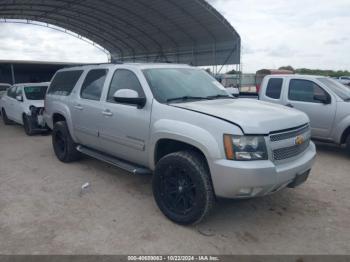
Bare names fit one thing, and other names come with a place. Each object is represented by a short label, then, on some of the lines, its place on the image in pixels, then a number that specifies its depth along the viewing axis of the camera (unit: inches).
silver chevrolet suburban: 135.6
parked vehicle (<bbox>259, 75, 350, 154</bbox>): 273.7
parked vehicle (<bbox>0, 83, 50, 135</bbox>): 393.1
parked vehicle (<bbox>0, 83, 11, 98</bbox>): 682.1
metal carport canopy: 824.3
